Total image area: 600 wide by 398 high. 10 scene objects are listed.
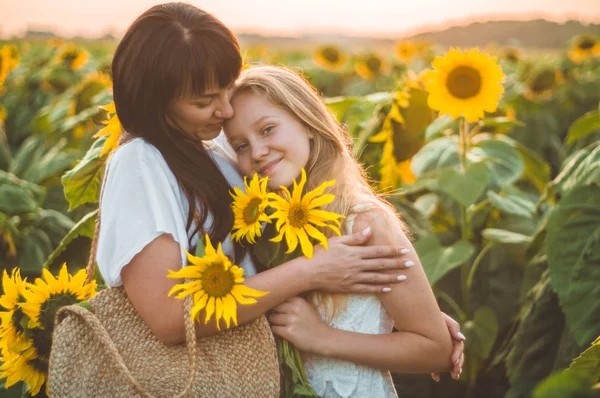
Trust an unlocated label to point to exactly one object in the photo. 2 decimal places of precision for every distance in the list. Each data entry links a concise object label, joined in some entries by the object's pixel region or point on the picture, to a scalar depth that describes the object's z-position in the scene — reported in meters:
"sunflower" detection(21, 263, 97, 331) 1.74
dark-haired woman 1.59
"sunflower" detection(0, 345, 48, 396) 1.75
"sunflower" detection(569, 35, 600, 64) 7.89
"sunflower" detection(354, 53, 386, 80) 7.01
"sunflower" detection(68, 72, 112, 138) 3.68
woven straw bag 1.45
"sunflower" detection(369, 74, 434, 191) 2.64
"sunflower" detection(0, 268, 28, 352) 1.75
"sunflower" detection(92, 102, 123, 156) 2.04
